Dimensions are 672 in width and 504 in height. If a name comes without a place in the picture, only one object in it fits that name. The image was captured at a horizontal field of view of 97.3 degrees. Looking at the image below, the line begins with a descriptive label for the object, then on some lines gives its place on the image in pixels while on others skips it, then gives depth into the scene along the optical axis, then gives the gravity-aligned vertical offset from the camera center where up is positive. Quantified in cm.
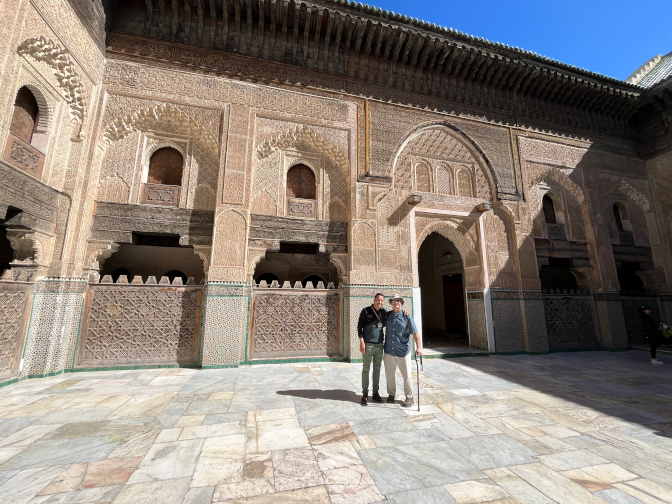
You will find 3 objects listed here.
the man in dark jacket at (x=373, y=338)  318 -32
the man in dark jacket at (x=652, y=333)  575 -44
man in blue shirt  308 -38
